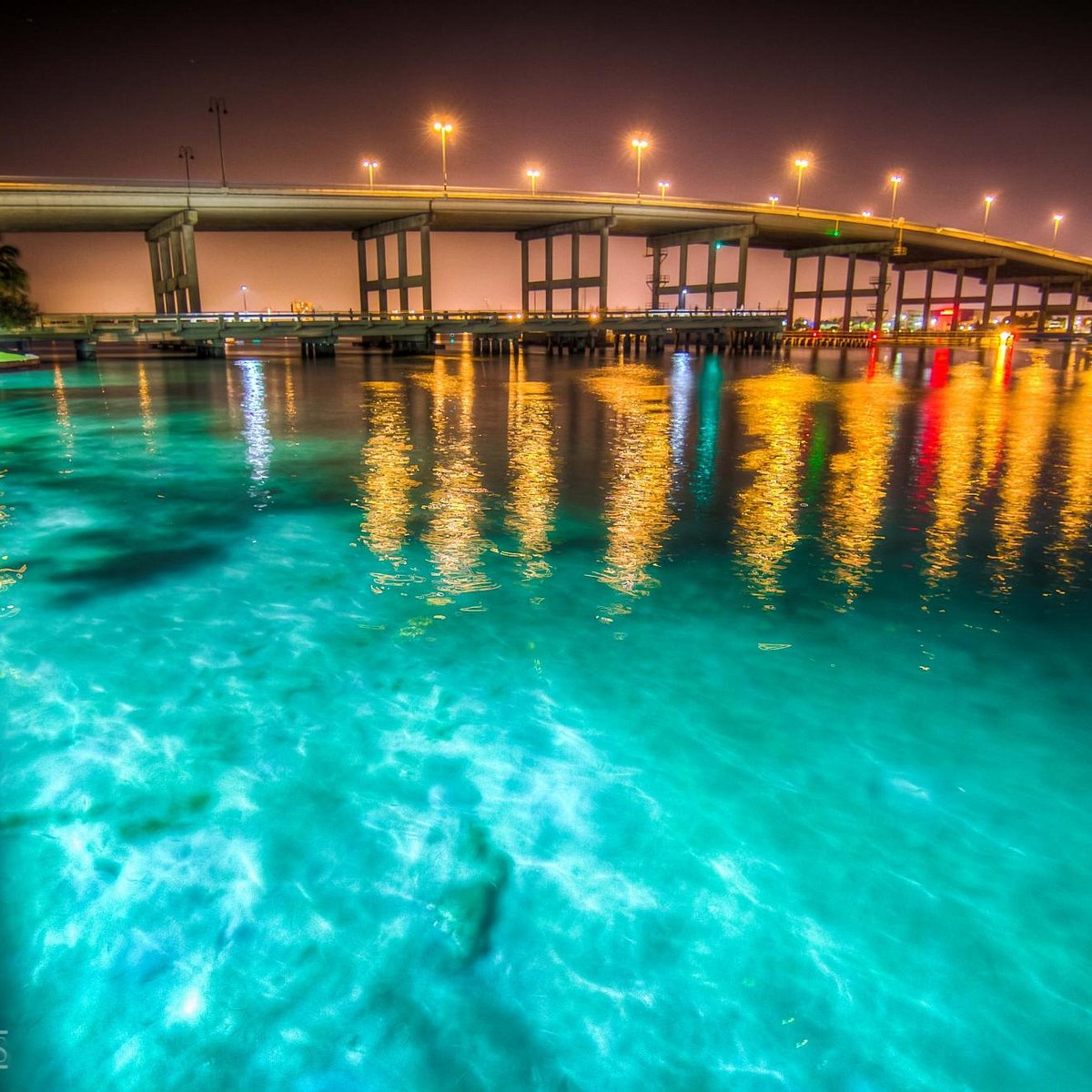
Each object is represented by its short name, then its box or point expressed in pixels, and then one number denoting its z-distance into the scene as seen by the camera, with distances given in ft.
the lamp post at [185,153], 219.00
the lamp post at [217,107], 198.08
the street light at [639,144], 278.87
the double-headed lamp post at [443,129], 238.89
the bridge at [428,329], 181.06
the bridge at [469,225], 203.72
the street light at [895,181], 348.38
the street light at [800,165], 301.84
